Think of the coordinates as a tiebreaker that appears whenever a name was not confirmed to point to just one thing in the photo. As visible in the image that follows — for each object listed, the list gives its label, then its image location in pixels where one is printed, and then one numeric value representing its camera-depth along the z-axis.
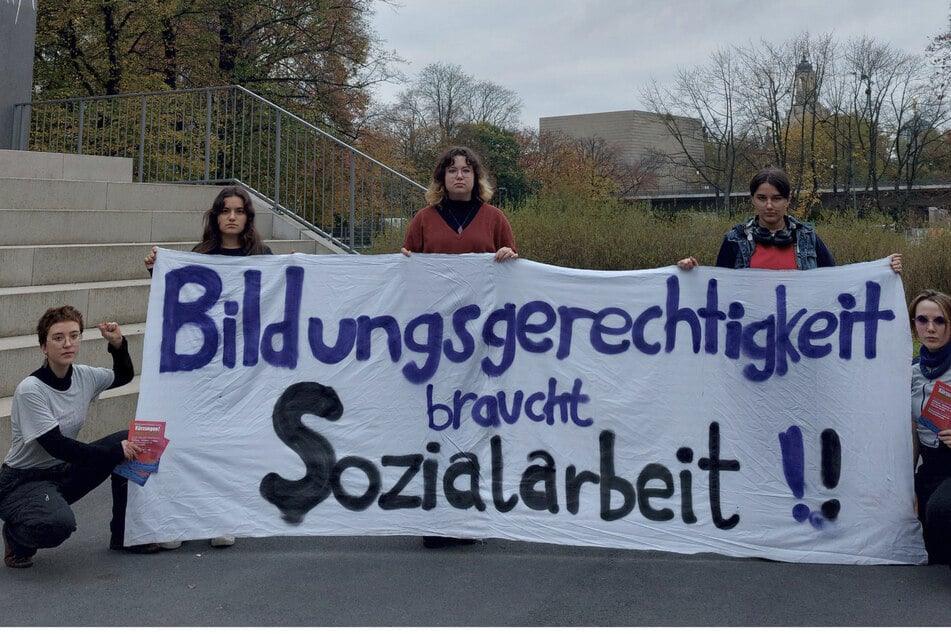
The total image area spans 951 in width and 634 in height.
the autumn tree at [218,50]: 17.81
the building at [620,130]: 95.62
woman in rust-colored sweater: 4.56
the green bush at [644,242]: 12.37
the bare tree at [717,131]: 35.88
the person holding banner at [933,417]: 4.02
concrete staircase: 6.46
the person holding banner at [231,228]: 4.66
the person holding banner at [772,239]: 4.53
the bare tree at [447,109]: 61.62
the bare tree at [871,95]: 35.38
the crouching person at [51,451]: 3.99
